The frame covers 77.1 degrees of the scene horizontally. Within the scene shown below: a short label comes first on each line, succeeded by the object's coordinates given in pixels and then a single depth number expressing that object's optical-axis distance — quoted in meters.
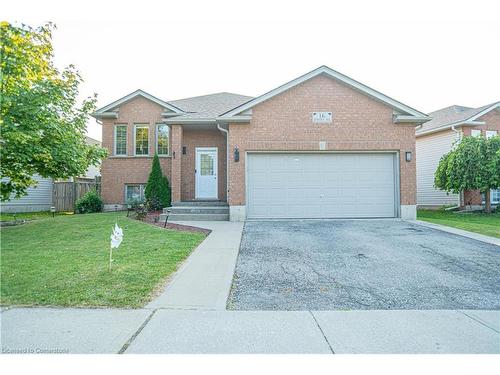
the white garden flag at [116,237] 4.80
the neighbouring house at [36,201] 16.20
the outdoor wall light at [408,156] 11.52
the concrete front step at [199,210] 11.77
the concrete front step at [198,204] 12.46
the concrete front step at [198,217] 11.46
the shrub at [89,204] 14.58
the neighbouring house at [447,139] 16.22
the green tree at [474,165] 13.80
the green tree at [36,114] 7.11
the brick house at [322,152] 11.48
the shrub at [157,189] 13.32
